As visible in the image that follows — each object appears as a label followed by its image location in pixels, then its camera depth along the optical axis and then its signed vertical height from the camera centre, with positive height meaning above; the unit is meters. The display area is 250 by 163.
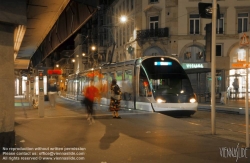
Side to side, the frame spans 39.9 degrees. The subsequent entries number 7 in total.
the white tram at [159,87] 17.33 -0.22
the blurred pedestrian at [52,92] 22.17 -0.58
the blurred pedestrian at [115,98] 14.59 -0.64
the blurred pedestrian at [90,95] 14.29 -0.50
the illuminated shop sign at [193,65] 38.97 +2.00
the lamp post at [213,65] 10.98 +0.56
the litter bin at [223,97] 28.59 -1.27
